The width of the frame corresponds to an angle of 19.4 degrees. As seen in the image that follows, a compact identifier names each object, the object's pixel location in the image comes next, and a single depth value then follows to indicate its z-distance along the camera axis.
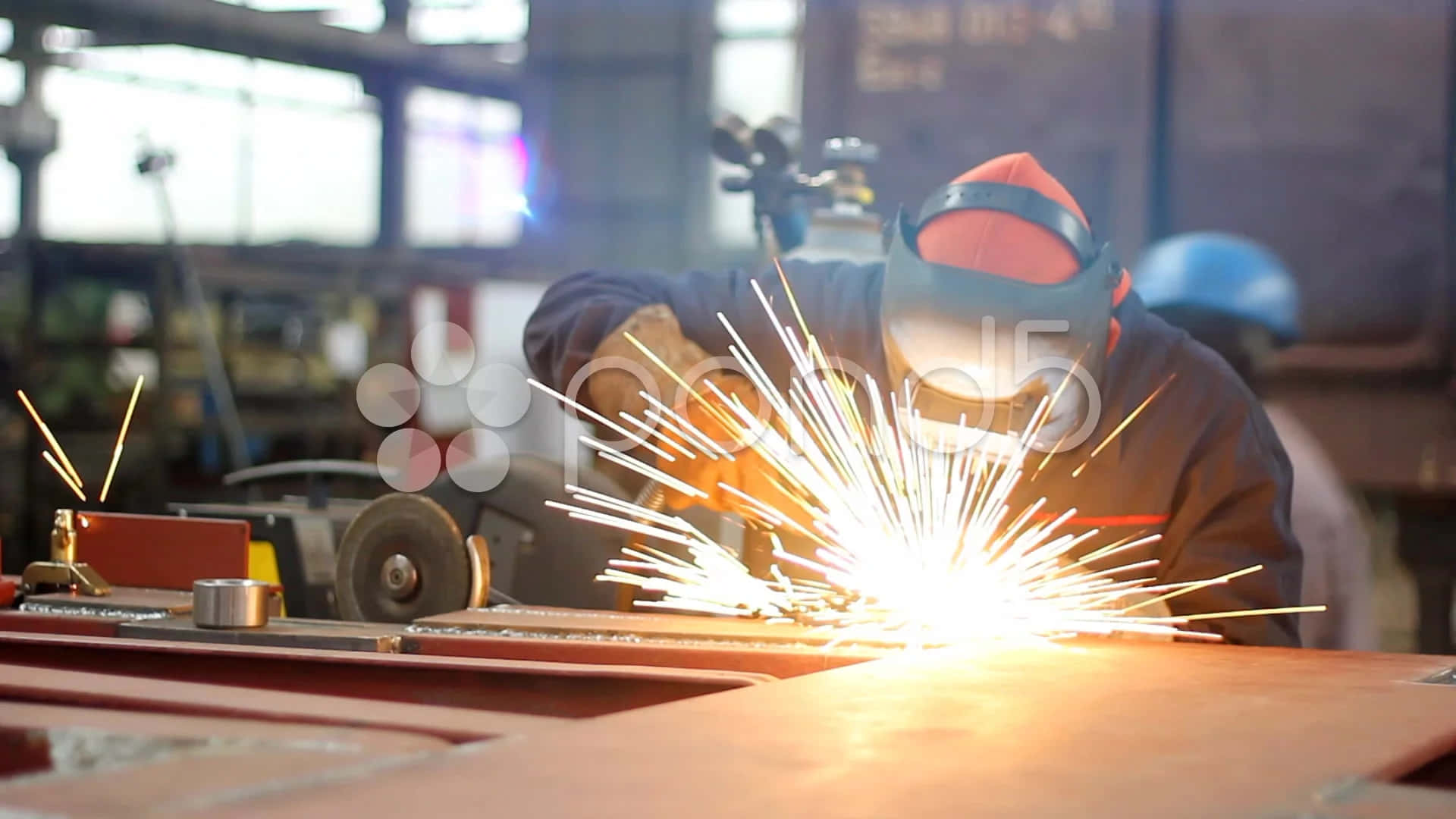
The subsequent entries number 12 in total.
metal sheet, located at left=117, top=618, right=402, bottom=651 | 3.89
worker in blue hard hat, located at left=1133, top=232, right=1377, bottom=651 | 5.74
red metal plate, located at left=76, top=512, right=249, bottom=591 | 4.17
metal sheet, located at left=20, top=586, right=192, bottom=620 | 4.07
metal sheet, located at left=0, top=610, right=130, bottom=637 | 3.99
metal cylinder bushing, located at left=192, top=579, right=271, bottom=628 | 3.95
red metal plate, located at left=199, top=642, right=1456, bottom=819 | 3.15
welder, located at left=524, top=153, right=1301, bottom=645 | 4.24
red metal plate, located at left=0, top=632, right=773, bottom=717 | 3.73
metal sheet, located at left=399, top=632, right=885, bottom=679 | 3.83
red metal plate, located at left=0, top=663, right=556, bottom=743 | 3.50
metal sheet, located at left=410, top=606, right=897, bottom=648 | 3.92
